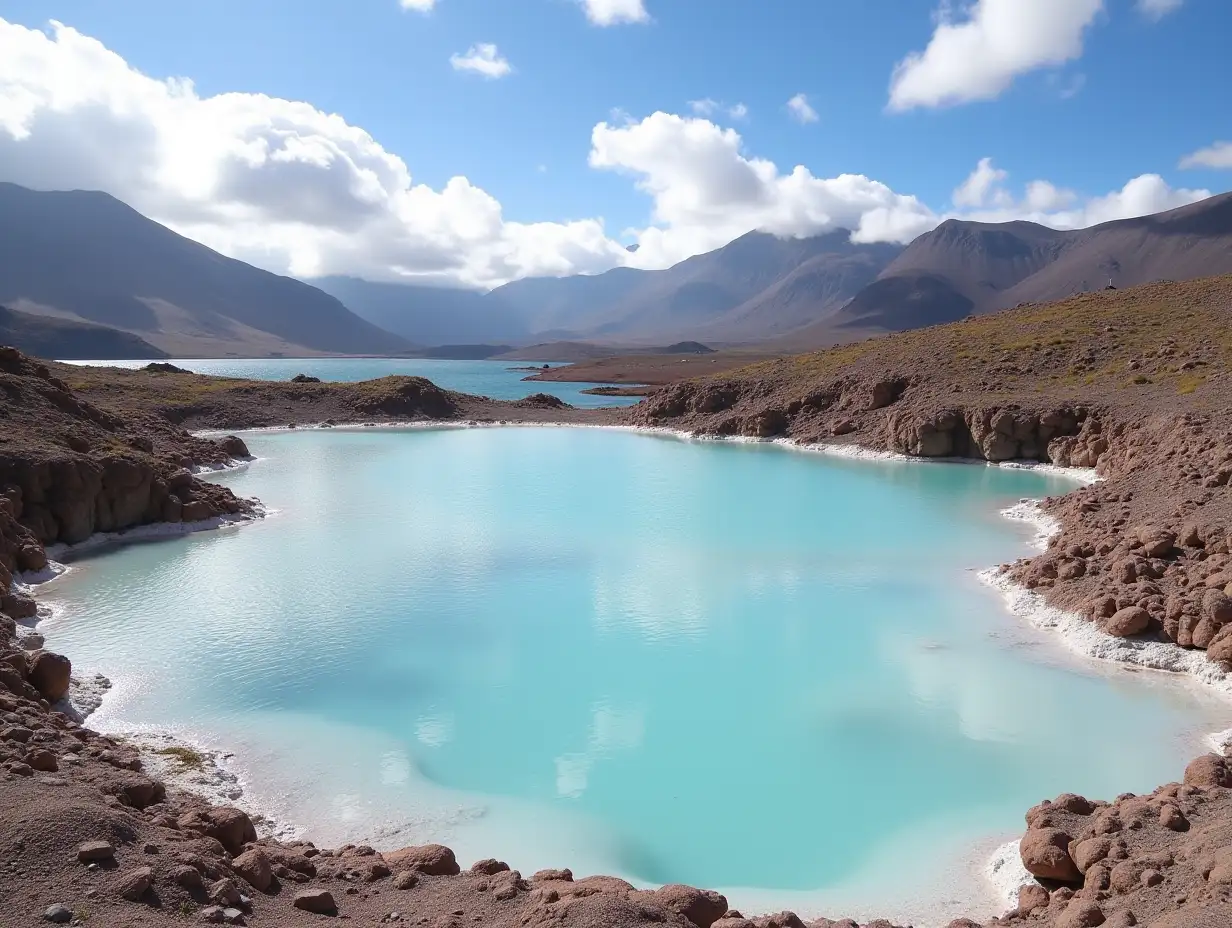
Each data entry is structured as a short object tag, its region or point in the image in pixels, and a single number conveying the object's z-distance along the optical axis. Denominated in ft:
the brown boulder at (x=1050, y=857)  27.66
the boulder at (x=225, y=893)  21.58
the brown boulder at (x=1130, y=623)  50.31
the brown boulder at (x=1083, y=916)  22.08
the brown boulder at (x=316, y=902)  22.93
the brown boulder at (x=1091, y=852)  26.16
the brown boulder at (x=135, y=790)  27.73
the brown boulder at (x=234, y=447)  141.28
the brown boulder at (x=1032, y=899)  25.85
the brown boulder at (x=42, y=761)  28.53
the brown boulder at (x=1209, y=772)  29.27
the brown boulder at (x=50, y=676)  41.09
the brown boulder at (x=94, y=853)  21.57
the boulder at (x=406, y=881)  24.97
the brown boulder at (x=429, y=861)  26.16
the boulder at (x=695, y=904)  22.27
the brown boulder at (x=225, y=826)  26.50
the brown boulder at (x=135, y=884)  20.43
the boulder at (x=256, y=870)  23.62
